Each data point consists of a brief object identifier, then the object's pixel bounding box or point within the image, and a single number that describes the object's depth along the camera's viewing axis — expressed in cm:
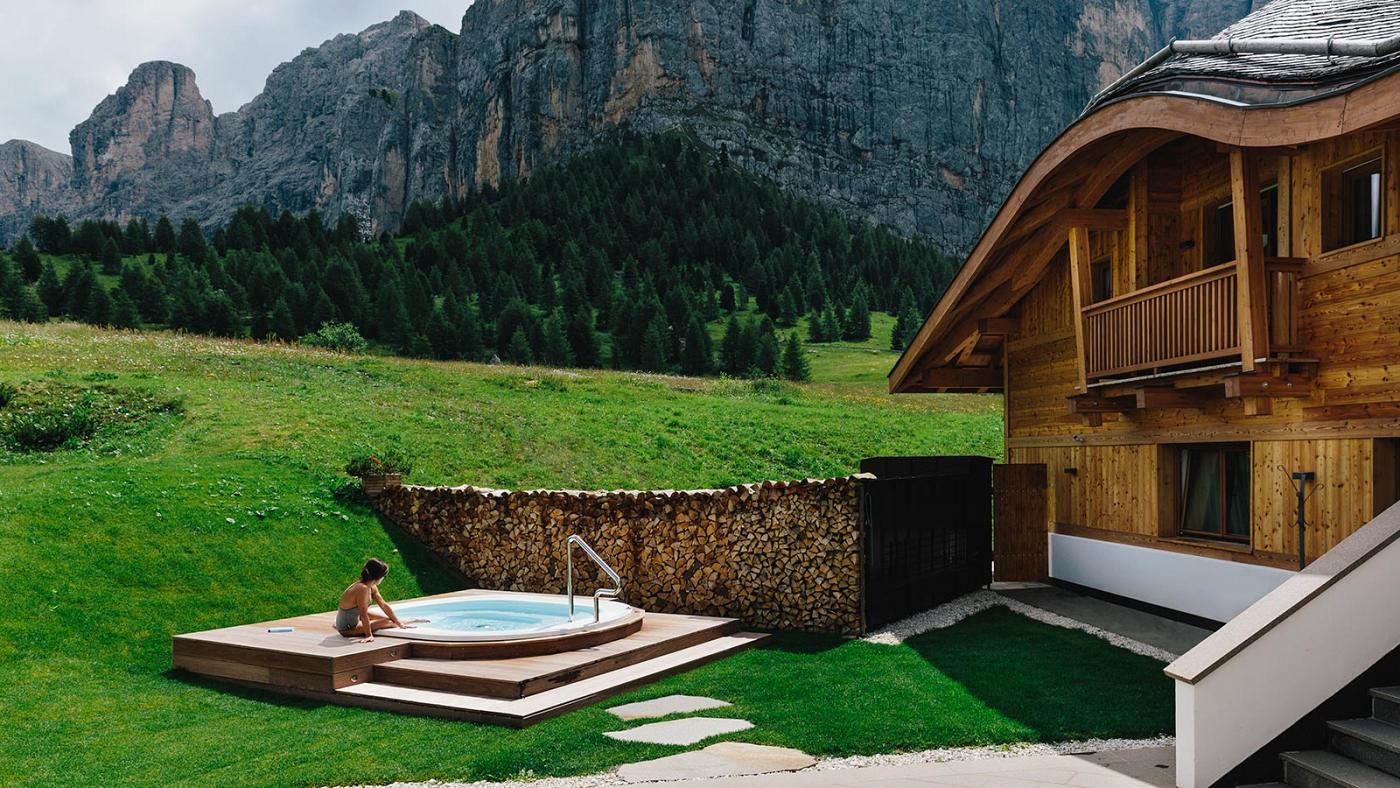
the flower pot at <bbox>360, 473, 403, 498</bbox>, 1383
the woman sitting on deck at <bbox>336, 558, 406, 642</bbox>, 893
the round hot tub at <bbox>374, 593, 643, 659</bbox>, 868
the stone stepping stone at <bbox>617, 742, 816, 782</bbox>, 566
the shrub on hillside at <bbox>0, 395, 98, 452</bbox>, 1539
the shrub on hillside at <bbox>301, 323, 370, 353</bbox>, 3947
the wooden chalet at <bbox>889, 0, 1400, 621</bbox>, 749
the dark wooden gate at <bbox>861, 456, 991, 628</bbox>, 1035
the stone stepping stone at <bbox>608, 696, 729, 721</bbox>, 723
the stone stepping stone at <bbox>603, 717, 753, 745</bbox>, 645
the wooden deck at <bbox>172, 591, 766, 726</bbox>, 754
